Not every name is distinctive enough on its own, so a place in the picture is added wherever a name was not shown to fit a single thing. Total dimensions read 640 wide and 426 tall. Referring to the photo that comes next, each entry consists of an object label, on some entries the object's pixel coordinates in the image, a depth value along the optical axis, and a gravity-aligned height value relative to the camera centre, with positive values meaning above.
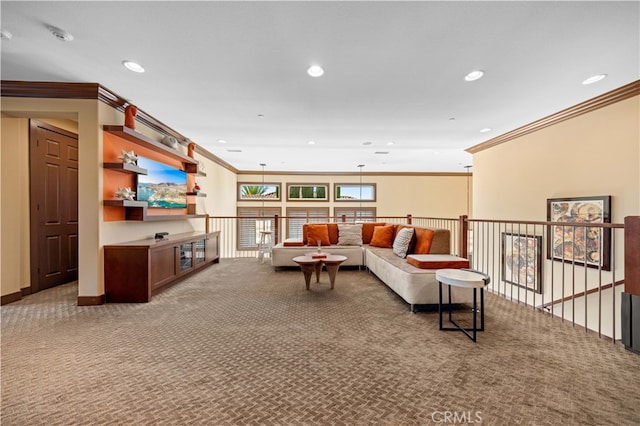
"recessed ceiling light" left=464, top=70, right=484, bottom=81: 2.85 +1.50
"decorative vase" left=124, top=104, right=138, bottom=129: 3.56 +1.28
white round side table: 2.35 -0.63
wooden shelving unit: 3.38 +0.59
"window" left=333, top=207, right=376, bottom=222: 9.84 +0.01
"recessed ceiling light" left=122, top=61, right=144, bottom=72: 2.72 +1.52
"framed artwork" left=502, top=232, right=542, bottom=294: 4.57 -0.89
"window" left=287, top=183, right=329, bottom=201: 9.80 +0.71
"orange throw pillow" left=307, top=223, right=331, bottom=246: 5.54 -0.49
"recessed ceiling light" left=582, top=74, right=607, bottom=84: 2.93 +1.50
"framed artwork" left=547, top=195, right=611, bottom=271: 3.53 -0.28
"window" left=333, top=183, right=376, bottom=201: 9.84 +0.72
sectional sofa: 3.07 -0.71
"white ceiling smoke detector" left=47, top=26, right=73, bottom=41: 2.22 +1.52
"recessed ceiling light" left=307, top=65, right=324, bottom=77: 2.76 +1.50
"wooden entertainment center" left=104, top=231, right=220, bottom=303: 3.37 -0.76
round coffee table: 3.88 -0.78
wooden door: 3.74 +0.09
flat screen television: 4.10 +0.44
